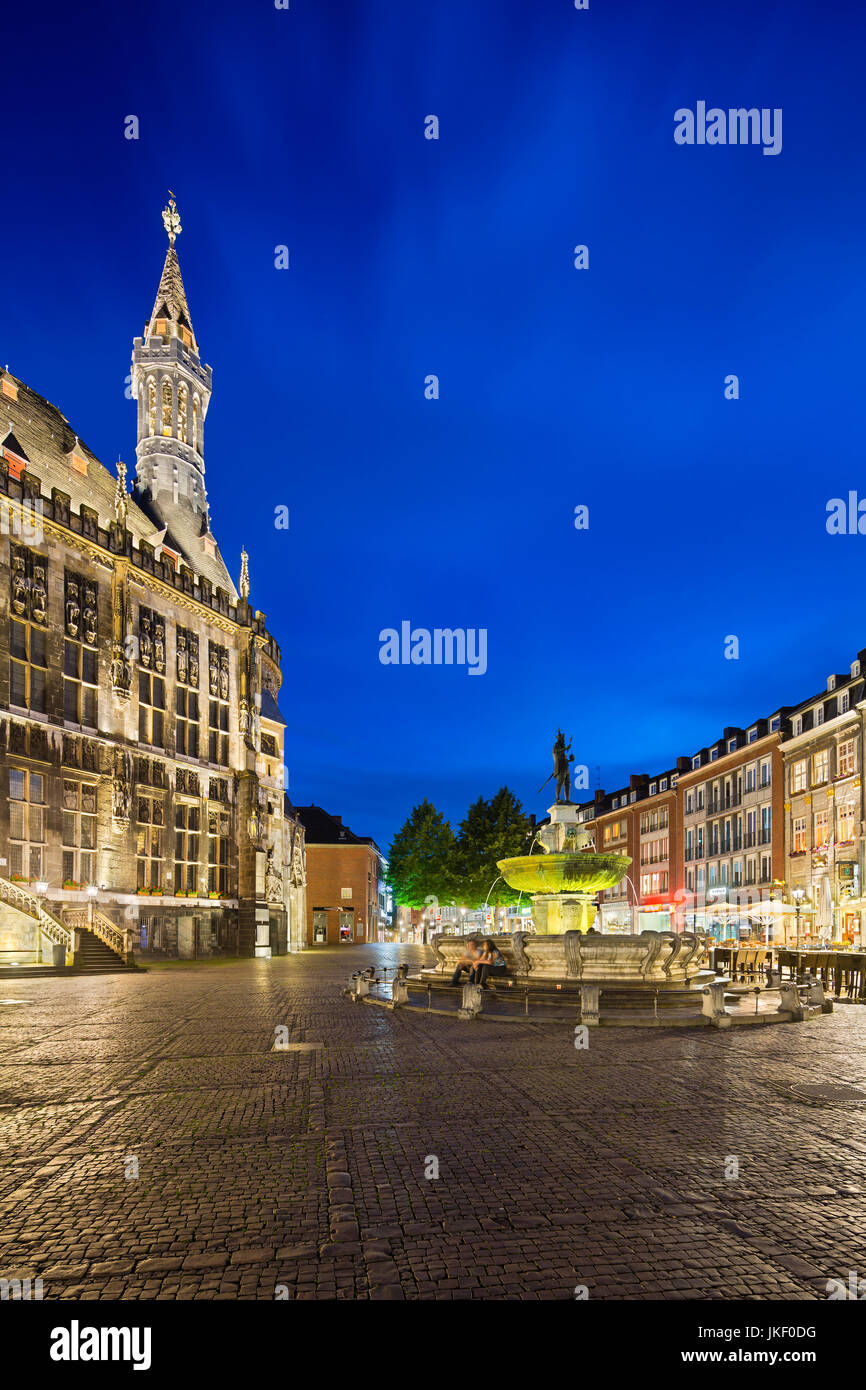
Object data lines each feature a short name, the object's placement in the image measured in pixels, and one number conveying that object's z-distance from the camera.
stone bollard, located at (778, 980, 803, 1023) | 17.56
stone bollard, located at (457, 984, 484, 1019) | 17.27
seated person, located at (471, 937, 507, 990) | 20.16
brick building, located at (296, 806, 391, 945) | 101.38
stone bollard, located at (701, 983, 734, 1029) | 16.05
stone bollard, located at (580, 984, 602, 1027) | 15.85
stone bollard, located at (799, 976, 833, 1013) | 19.41
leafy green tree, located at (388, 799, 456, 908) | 81.38
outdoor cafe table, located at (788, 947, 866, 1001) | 22.86
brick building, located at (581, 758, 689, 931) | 74.38
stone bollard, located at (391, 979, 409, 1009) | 19.97
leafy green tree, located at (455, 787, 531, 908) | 70.44
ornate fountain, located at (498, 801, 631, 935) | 22.89
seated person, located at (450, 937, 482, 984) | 21.05
